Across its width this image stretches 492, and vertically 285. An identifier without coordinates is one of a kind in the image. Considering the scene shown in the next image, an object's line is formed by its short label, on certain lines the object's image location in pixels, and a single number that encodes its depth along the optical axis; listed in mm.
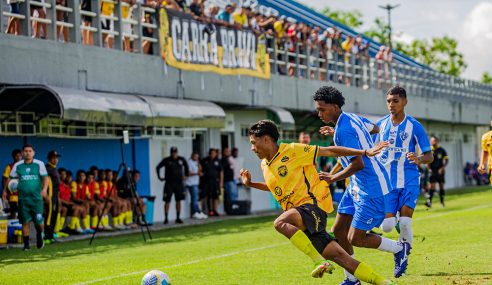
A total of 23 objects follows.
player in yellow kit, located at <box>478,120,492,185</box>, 19188
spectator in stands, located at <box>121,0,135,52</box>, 26188
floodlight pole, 66188
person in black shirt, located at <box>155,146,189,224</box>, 27328
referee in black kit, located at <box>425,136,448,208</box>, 31859
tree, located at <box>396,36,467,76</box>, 93000
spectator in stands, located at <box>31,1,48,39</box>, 22891
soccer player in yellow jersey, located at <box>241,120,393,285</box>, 9508
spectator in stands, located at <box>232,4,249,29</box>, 31461
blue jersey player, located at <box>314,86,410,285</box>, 10492
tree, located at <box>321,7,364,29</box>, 89625
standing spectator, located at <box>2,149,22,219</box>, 21922
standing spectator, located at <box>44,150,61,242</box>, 21562
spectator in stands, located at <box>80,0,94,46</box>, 24625
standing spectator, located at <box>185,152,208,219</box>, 29375
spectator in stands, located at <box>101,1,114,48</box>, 25578
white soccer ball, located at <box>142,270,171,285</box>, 10562
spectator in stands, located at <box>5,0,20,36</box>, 21984
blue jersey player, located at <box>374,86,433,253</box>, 12320
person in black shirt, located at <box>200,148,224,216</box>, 30141
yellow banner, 28128
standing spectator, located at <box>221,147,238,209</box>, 31391
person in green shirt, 19562
